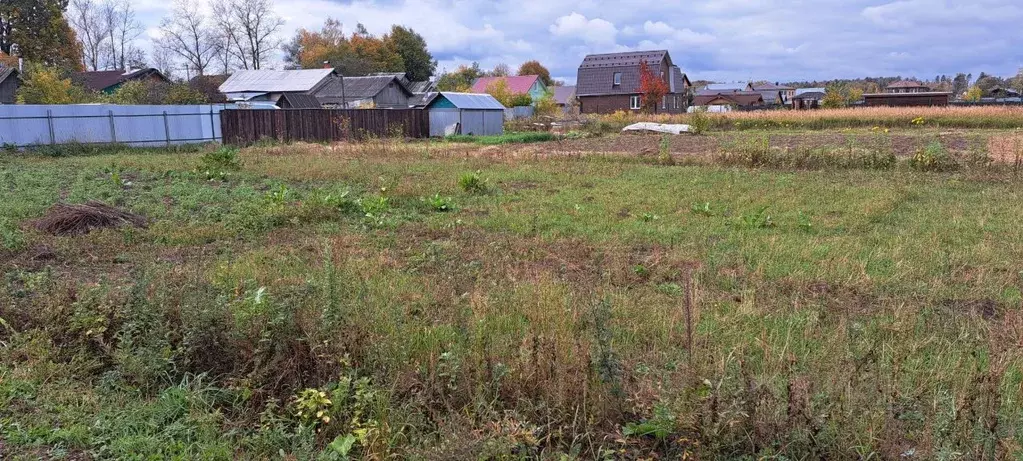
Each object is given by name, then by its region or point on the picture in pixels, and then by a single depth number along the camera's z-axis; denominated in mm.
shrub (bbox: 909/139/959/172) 14086
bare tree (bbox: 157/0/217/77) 65000
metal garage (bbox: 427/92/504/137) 29406
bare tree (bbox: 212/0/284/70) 65375
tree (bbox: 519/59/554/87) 95938
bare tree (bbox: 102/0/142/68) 64438
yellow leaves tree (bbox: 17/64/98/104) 30578
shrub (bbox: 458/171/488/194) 11055
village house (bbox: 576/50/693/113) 55844
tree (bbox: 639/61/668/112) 47562
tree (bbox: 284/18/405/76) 62812
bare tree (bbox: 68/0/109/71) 62500
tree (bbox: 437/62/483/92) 74412
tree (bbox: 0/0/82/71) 42594
